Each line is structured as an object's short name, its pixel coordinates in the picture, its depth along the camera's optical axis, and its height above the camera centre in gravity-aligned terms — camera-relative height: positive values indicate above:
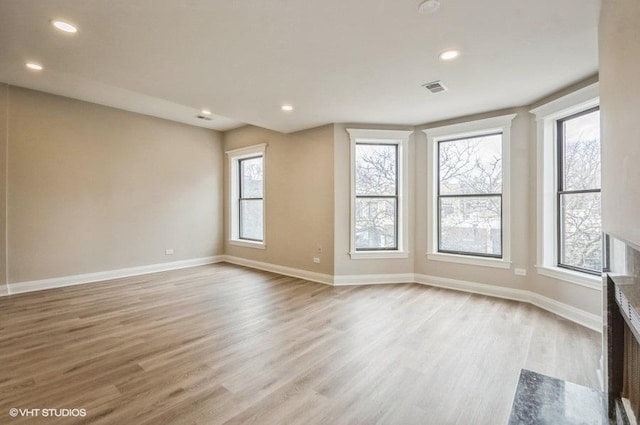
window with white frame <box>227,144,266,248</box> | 6.56 +0.34
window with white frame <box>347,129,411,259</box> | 5.24 +0.23
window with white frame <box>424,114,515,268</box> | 4.40 +0.28
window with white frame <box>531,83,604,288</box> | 3.42 +0.27
